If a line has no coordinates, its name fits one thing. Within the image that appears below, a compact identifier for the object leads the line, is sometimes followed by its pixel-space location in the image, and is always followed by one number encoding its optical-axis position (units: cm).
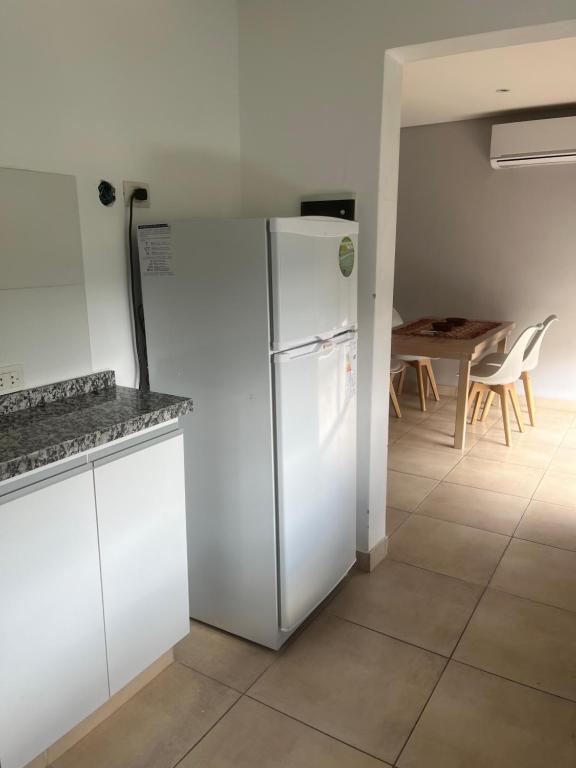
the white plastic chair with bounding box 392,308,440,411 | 507
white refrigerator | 191
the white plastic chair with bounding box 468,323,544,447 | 428
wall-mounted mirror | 175
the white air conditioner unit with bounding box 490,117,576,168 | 450
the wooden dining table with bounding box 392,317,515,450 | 415
